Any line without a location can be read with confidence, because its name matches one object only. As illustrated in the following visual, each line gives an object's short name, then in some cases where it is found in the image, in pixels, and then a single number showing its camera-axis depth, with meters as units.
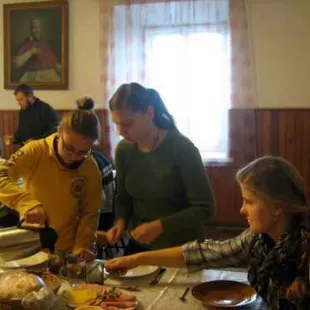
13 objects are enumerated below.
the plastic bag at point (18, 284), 1.31
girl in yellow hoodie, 1.85
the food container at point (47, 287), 1.29
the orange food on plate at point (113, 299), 1.36
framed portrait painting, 5.46
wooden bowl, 1.39
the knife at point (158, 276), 1.58
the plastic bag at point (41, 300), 1.26
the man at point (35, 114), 5.13
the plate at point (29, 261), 1.65
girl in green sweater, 1.81
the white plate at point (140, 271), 1.61
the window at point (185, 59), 4.84
